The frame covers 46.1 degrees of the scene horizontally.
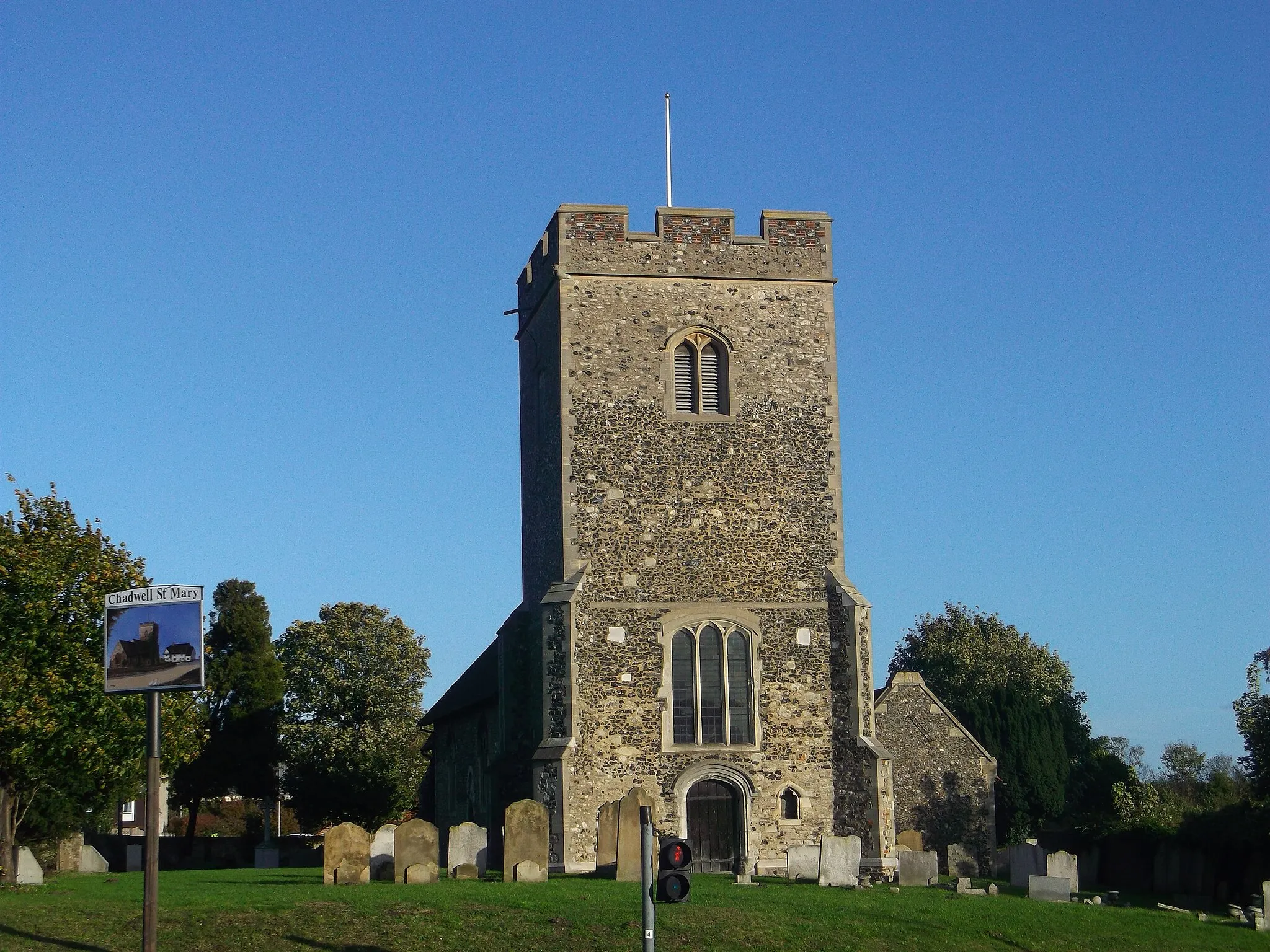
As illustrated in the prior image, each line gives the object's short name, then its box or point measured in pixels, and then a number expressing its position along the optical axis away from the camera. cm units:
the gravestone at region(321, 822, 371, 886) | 2372
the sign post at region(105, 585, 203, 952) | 1736
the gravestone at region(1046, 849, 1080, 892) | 2606
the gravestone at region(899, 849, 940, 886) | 2622
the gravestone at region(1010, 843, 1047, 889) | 2862
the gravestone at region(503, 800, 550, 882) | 2438
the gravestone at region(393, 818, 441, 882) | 2395
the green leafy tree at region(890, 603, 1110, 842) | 4662
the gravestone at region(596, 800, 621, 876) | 2539
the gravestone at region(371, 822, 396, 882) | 2434
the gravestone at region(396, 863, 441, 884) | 2366
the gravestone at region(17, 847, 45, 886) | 2534
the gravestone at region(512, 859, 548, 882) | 2409
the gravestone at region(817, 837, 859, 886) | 2550
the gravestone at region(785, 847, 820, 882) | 2648
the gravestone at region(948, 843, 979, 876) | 3153
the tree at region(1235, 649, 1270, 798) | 3425
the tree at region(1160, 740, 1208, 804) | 8575
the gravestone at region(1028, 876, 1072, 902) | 2458
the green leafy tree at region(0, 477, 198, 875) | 2491
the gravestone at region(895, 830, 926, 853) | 3056
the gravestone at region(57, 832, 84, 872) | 3188
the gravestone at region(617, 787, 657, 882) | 2488
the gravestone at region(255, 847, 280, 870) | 4106
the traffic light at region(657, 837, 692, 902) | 1512
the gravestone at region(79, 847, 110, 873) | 3225
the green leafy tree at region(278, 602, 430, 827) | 4772
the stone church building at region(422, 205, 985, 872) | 2953
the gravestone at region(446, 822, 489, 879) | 2498
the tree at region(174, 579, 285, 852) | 4859
